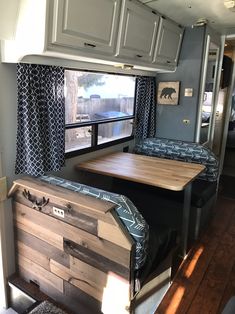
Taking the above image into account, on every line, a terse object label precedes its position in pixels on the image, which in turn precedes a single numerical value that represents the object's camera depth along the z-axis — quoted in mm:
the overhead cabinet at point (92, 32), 1467
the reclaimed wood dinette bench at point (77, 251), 1443
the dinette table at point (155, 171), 2074
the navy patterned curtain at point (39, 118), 1750
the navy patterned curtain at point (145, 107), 3102
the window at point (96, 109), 2344
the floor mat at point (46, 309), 1658
